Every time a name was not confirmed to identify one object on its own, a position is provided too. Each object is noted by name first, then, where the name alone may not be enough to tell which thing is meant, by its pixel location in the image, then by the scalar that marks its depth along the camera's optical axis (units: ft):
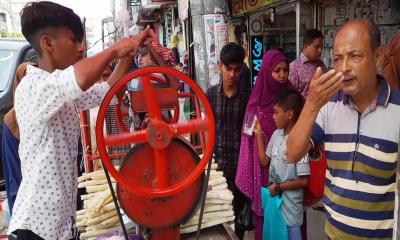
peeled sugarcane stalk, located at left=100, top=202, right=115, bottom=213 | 5.37
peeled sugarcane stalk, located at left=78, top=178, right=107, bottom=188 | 6.02
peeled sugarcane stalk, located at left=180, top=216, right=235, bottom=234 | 5.51
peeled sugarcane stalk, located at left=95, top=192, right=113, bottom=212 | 5.31
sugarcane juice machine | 4.19
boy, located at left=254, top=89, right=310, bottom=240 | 7.39
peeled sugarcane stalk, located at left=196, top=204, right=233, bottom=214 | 5.67
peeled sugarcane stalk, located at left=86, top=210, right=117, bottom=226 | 5.33
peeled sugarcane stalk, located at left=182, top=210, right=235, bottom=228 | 5.54
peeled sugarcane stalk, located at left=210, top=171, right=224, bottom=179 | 6.40
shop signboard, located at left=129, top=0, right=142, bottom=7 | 53.67
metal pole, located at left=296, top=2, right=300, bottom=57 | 14.94
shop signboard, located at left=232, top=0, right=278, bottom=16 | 18.36
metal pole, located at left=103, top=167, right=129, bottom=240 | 4.51
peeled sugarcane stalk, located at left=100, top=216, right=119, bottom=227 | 5.40
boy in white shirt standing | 4.23
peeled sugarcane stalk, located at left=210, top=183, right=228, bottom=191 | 5.98
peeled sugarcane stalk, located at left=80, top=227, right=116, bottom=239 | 5.32
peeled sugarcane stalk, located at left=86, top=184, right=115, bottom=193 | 5.94
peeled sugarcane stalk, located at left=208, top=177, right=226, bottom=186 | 6.12
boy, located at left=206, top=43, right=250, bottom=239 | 9.35
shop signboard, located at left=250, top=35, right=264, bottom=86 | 21.81
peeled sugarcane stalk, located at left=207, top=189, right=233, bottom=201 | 5.71
